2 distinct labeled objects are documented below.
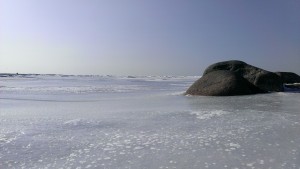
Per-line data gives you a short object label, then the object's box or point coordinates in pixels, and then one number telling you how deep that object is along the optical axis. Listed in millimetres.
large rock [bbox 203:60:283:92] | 9284
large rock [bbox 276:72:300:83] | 12855
